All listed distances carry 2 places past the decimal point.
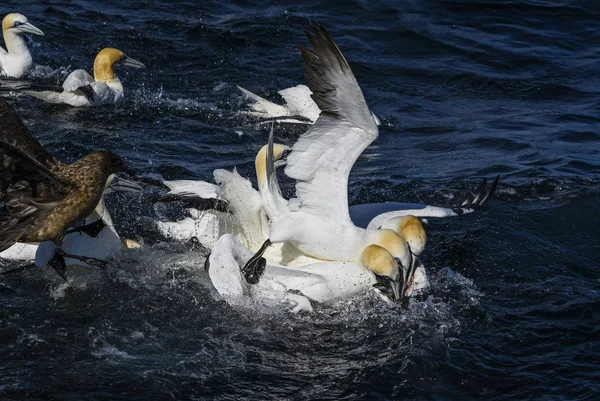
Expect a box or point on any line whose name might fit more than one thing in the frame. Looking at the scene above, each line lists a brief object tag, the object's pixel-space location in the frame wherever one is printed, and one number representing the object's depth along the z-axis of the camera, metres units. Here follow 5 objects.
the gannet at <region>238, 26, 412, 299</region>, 13.28
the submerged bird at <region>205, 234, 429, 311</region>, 13.64
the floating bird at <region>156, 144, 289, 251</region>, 15.19
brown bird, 13.28
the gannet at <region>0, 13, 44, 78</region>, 23.75
